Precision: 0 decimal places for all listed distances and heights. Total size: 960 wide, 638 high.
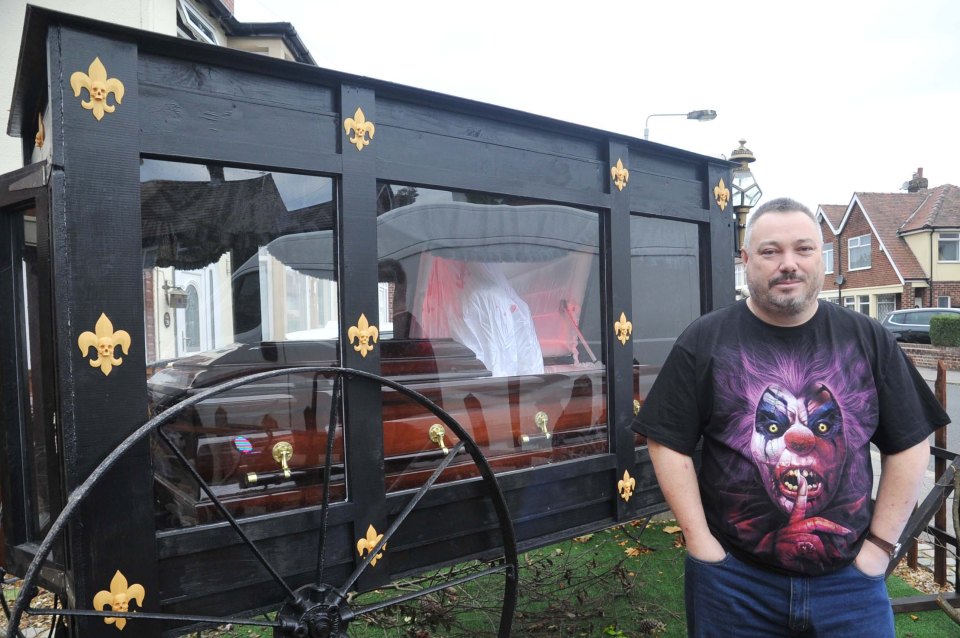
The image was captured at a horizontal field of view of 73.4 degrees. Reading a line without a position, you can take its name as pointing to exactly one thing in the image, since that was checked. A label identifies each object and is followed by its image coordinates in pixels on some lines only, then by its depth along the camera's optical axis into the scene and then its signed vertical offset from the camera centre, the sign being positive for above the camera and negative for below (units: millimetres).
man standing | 1854 -452
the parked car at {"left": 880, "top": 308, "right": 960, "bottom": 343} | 20344 -865
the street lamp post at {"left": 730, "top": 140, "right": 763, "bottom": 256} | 6125 +1108
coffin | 1955 -415
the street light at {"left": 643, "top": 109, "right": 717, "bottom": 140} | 9352 +2722
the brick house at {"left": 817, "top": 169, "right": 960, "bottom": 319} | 27688 +2242
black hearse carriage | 1699 -69
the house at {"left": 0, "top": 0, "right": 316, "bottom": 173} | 7648 +3956
